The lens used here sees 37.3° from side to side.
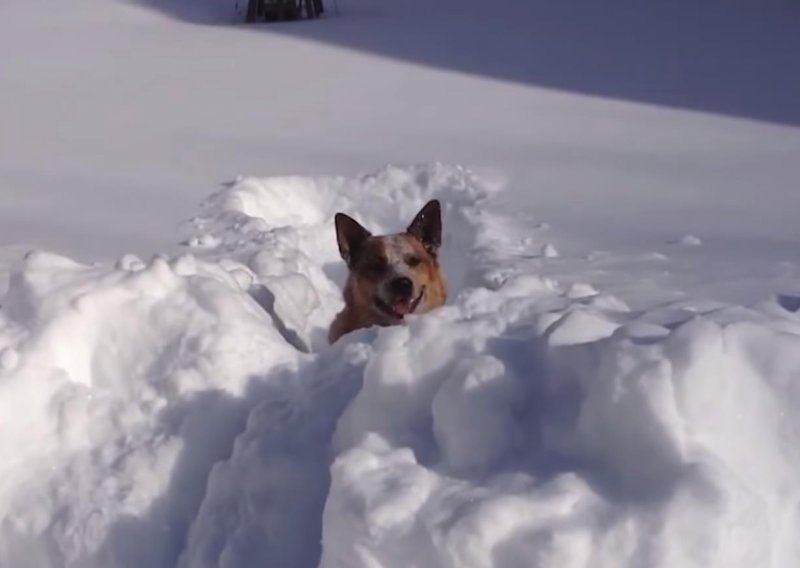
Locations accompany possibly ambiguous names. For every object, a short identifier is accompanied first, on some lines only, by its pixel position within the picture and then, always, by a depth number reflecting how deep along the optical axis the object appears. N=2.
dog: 4.27
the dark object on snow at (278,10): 11.90
